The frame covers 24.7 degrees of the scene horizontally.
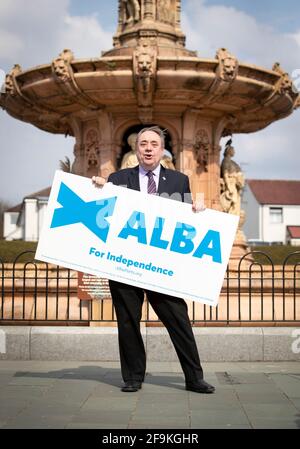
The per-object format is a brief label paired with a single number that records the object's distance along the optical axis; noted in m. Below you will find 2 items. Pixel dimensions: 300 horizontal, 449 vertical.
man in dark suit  5.78
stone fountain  13.23
